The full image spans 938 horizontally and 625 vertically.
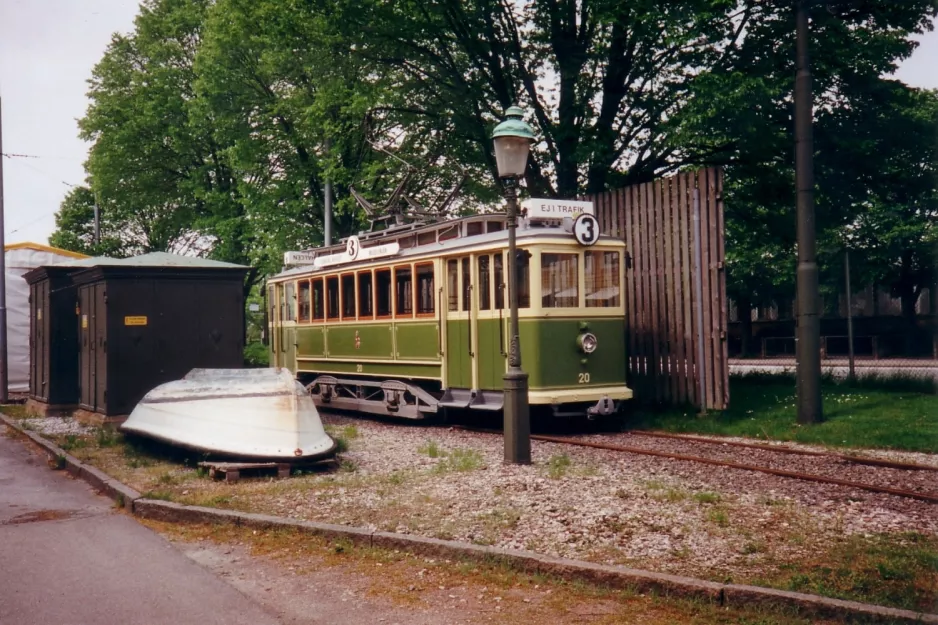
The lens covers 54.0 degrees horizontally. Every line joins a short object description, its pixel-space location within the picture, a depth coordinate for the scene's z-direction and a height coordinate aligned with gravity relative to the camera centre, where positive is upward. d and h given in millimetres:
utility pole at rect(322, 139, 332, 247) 24062 +3314
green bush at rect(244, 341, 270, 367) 30875 -453
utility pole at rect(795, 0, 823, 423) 12219 +989
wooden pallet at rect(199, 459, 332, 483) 9062 -1243
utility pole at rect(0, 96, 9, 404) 20125 +238
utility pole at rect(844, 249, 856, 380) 13424 +864
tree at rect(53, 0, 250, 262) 32062 +7482
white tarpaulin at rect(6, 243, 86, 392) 23344 +856
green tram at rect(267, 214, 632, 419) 12594 +291
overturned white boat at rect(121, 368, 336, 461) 9391 -797
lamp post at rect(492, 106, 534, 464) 9656 +489
